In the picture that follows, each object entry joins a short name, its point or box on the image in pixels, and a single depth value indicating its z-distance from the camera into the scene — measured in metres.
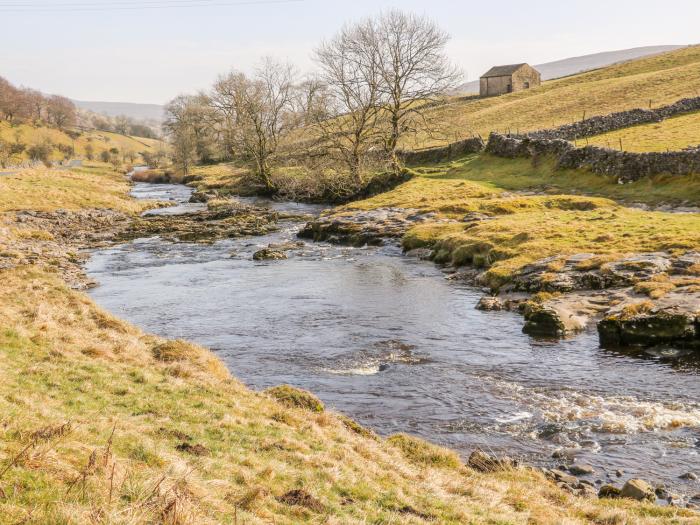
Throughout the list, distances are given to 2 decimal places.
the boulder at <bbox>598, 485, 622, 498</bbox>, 10.83
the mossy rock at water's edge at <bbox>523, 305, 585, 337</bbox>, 20.44
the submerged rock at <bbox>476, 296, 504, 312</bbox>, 23.78
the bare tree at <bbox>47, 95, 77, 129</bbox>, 182.00
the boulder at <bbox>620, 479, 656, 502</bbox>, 10.55
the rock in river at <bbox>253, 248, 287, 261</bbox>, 35.53
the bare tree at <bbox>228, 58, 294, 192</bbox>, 70.25
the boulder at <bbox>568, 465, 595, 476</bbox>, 11.80
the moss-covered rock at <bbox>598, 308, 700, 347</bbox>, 18.67
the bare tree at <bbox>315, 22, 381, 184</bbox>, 59.00
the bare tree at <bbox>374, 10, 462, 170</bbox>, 59.66
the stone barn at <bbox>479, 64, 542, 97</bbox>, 110.81
